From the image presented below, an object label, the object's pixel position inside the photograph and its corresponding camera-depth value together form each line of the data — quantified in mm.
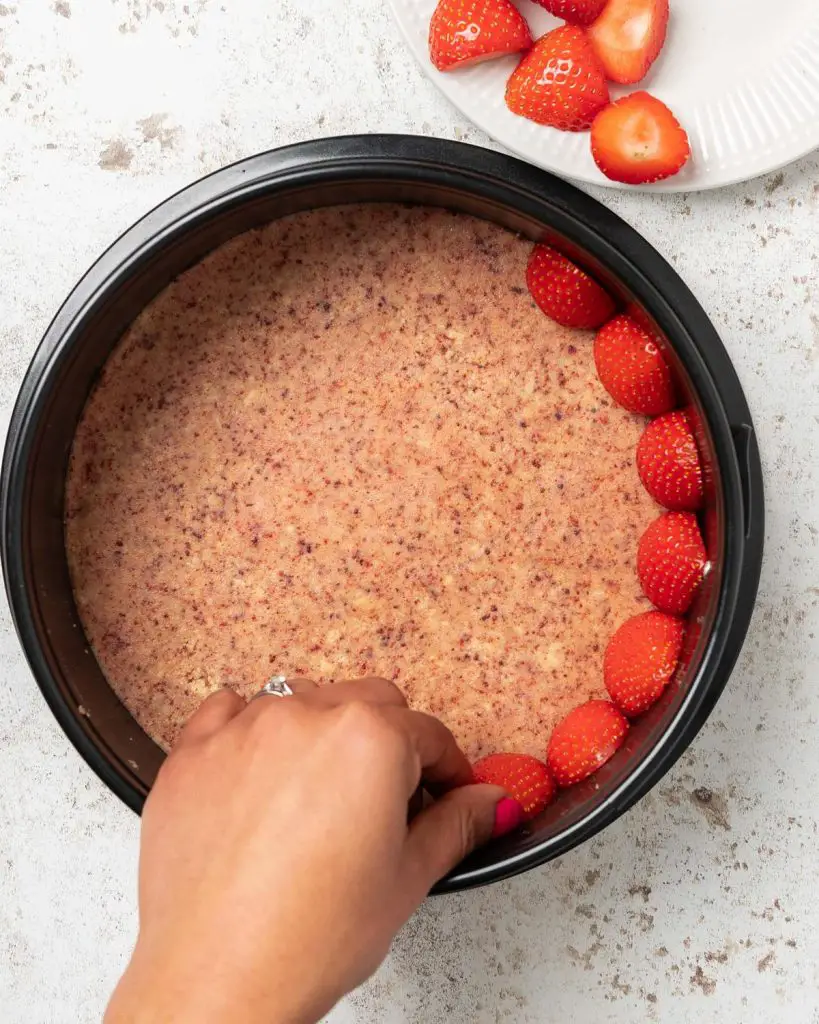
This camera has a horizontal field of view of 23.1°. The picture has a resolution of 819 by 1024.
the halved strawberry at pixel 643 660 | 660
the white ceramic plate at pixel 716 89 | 667
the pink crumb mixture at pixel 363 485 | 681
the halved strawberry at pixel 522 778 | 666
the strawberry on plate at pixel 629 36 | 660
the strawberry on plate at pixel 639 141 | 653
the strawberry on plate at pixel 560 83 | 658
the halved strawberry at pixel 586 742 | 664
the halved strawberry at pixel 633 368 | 658
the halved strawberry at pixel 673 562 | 659
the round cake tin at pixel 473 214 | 632
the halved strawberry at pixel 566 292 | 663
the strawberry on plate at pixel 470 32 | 654
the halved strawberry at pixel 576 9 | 663
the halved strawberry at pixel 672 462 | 659
